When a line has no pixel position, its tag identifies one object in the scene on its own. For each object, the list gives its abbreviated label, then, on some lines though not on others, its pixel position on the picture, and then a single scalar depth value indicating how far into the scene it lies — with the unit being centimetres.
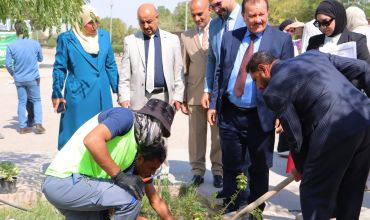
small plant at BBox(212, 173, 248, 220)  399
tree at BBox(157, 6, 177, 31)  6794
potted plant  527
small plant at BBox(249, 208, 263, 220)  395
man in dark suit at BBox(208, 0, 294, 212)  437
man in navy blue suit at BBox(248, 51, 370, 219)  330
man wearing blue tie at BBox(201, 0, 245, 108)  504
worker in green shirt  334
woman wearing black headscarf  446
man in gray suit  553
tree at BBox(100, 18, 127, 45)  7475
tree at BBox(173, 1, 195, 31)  7251
